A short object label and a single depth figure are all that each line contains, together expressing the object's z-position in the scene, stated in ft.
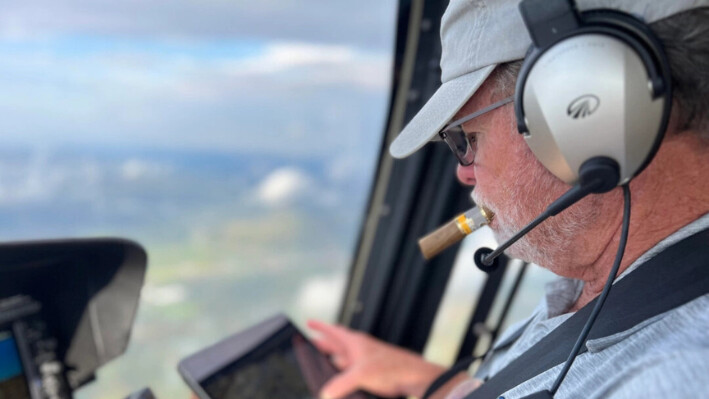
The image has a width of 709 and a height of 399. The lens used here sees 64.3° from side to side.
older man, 1.94
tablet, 3.84
